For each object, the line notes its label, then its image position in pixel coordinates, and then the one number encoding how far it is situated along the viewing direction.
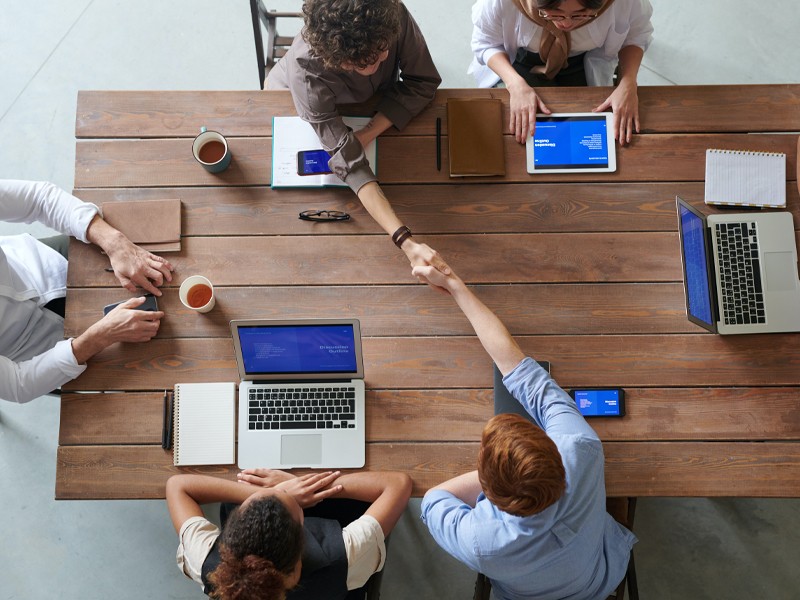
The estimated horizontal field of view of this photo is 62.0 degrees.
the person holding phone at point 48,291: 1.87
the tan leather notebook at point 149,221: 1.97
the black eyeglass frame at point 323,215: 1.98
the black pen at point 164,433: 1.84
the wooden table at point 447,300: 1.83
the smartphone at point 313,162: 2.00
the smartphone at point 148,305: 1.91
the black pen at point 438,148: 2.02
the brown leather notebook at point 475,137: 2.00
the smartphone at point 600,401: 1.83
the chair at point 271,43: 2.45
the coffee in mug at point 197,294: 1.89
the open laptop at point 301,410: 1.81
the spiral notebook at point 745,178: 1.97
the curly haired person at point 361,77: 1.62
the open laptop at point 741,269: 1.88
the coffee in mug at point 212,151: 1.97
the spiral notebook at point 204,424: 1.83
